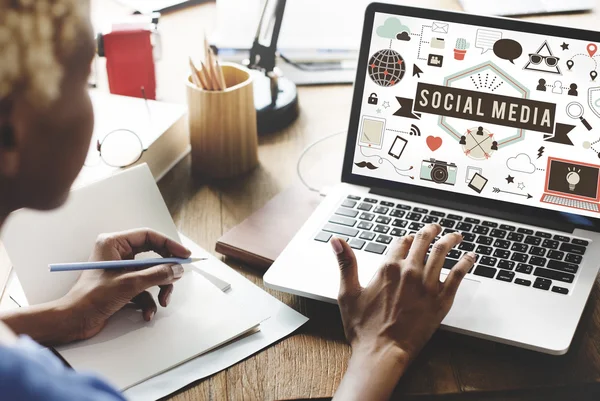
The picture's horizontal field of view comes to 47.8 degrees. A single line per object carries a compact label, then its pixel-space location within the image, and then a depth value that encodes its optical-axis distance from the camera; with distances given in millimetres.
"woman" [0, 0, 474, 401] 454
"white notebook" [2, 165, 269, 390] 784
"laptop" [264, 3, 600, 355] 898
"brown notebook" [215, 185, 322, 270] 950
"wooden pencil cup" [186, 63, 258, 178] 1094
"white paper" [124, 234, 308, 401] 757
